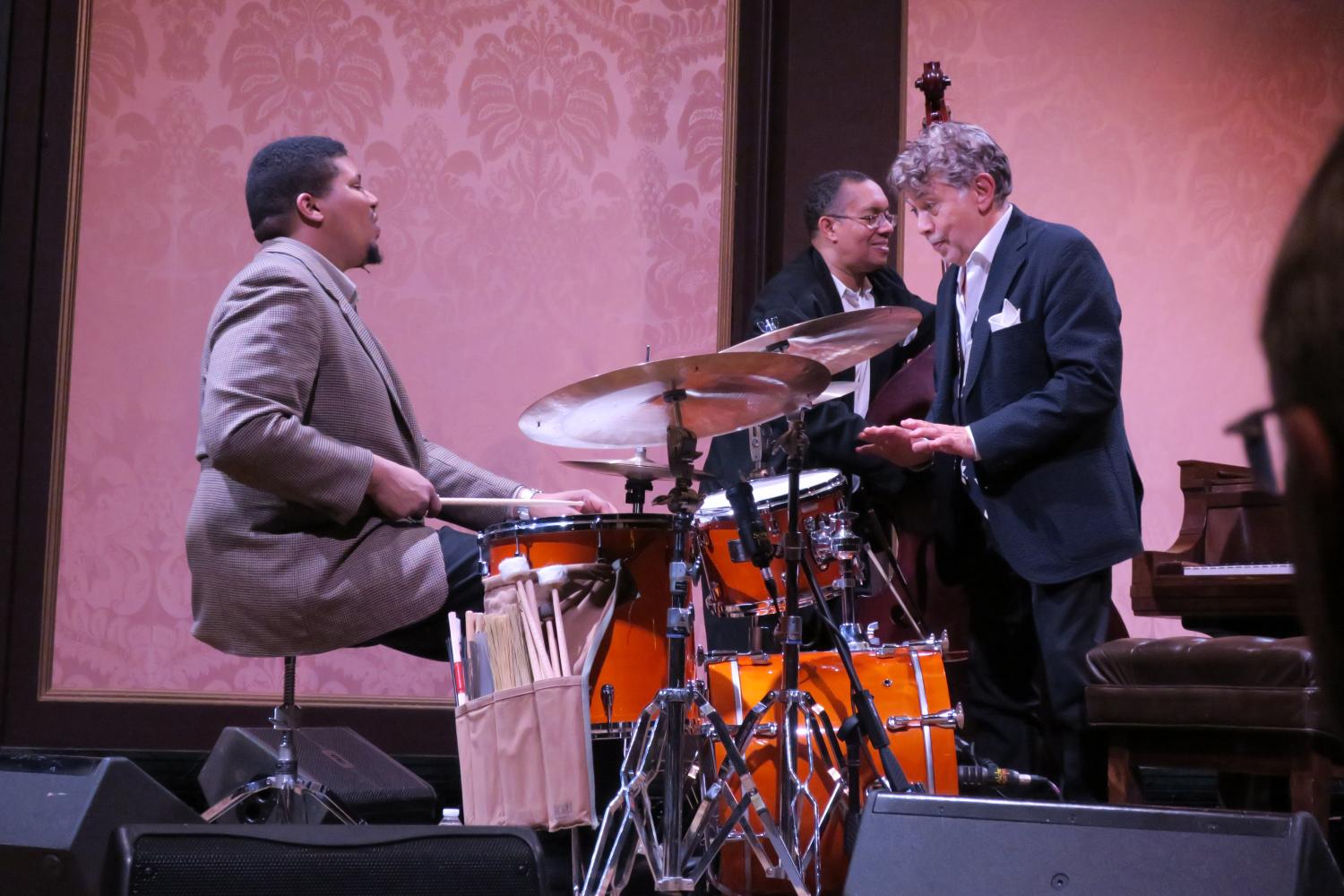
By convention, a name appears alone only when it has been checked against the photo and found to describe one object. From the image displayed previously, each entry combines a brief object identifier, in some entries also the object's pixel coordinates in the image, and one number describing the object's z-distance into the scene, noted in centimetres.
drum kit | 476
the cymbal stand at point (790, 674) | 502
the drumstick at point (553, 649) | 478
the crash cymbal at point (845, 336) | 536
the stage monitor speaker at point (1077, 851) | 287
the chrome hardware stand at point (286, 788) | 526
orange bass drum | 548
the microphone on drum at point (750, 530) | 504
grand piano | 738
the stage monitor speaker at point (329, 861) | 304
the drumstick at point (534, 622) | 478
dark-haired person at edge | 65
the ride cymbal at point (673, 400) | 491
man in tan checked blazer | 529
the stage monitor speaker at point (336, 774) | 602
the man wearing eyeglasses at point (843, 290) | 721
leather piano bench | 573
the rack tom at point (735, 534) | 560
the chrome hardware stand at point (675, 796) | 461
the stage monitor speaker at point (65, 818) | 362
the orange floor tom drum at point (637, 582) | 500
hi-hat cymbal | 535
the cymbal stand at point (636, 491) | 544
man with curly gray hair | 588
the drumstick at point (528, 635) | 476
